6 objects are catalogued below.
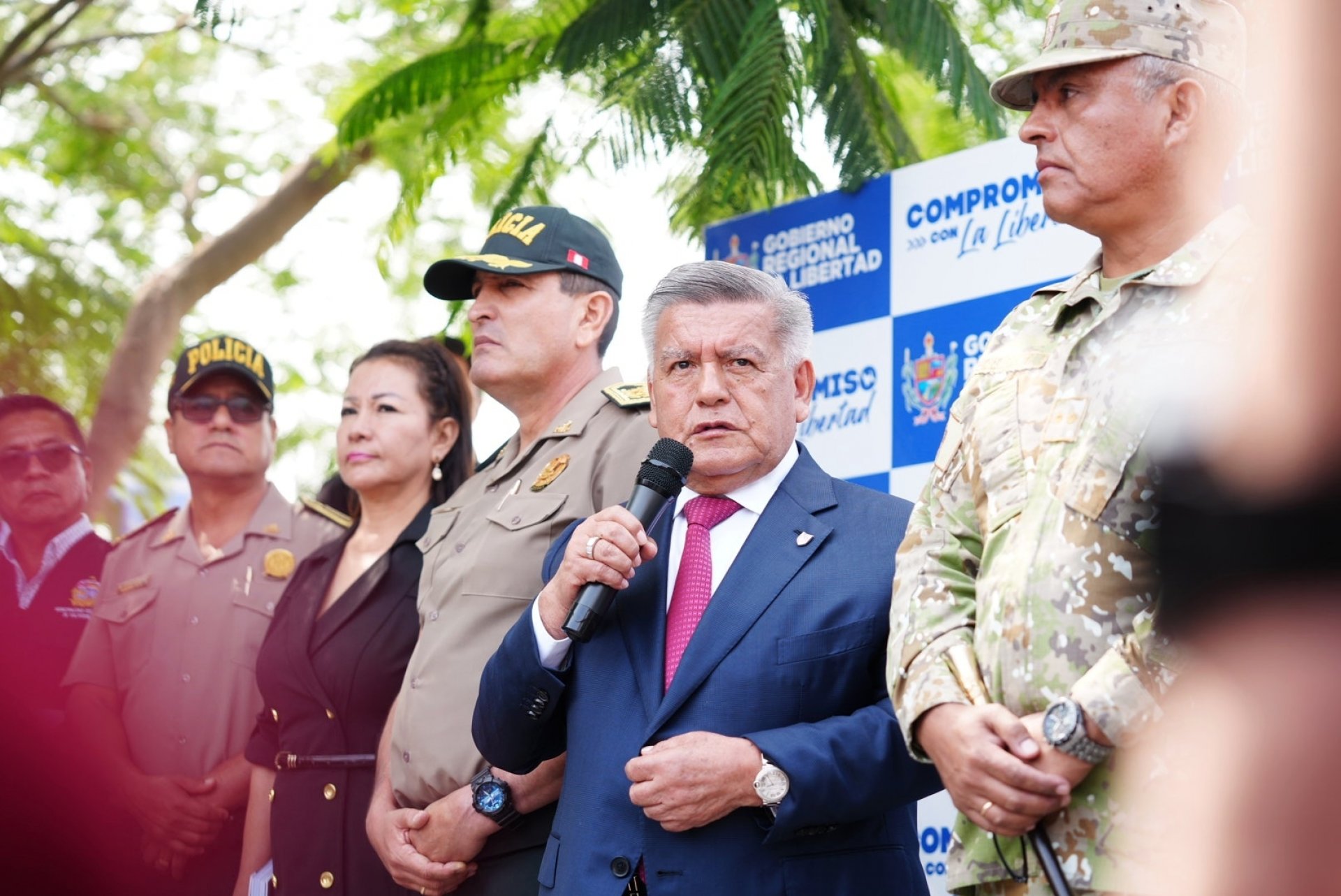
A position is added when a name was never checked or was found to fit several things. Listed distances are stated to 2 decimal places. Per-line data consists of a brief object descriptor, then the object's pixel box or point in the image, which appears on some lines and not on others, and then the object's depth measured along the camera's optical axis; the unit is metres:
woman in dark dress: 4.31
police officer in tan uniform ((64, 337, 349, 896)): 4.88
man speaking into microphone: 2.92
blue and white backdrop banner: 4.31
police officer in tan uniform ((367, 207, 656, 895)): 3.69
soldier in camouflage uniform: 2.34
